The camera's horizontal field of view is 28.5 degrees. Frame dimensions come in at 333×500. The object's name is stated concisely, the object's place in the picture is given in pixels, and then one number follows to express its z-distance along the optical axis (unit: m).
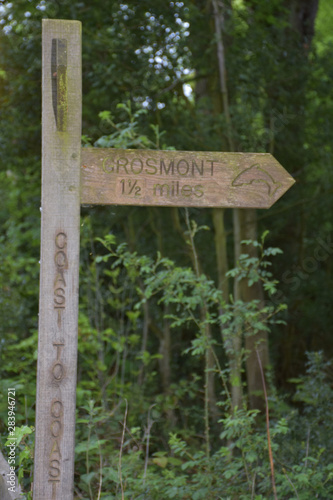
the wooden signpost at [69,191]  2.82
